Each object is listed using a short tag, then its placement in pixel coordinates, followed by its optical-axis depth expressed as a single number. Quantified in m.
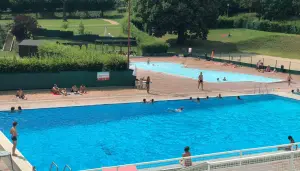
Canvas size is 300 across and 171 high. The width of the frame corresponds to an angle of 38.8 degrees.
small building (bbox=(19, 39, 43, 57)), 50.04
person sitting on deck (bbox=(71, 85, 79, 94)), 33.38
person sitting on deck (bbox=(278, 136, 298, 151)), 17.71
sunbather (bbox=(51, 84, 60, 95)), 32.72
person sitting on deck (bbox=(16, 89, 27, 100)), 30.94
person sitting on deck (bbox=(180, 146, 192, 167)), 15.03
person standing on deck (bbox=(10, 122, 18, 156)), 19.34
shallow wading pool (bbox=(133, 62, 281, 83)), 44.25
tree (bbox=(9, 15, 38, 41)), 65.19
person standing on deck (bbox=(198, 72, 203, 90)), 36.93
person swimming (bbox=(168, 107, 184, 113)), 31.17
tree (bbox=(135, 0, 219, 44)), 65.25
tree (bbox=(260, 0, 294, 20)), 81.44
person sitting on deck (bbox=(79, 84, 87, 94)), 33.53
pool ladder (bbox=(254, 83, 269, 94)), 37.53
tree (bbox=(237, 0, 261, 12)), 88.67
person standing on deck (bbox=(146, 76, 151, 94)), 34.71
